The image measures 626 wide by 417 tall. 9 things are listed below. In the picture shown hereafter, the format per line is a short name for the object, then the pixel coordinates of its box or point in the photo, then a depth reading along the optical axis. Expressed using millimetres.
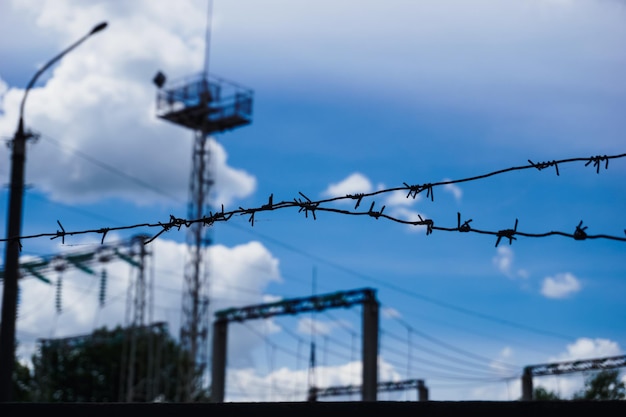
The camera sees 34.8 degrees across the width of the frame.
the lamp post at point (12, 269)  15094
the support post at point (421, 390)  50250
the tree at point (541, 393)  52625
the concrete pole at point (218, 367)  38156
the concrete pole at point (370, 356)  32000
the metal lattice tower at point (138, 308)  41438
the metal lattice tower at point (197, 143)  44625
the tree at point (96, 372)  69250
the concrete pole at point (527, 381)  42250
